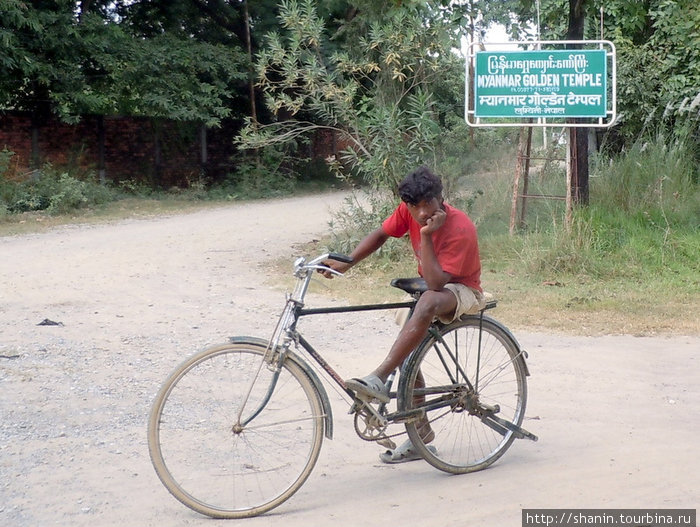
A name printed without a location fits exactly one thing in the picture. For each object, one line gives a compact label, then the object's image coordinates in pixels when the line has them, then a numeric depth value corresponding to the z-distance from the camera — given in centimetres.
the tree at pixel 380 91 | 1106
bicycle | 404
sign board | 1024
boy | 424
